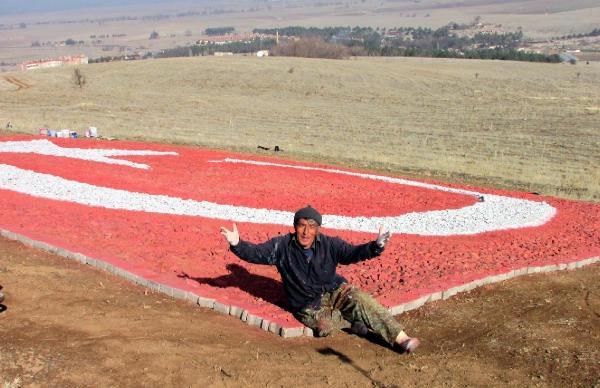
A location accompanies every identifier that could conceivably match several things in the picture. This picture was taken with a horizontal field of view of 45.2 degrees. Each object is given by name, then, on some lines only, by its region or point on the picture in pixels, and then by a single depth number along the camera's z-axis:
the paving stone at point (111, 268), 12.54
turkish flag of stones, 12.66
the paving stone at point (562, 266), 14.64
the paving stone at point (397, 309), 11.42
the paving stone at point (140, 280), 11.96
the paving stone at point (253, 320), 10.44
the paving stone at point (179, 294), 11.44
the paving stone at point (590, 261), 15.12
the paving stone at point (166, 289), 11.60
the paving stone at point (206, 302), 11.12
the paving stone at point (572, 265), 14.80
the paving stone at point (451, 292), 12.34
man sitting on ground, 9.88
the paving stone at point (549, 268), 14.34
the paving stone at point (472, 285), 12.88
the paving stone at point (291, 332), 10.09
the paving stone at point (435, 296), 12.13
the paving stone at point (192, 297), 11.29
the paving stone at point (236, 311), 10.76
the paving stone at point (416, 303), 11.68
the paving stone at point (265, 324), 10.33
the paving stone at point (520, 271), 13.93
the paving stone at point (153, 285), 11.78
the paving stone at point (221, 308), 10.92
